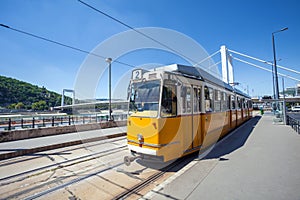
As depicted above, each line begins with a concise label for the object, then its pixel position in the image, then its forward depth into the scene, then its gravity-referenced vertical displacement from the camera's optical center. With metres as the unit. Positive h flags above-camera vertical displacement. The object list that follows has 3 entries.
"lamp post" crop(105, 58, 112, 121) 15.96 +3.44
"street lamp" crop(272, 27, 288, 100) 14.37 +3.10
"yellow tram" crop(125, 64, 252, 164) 4.50 -0.16
